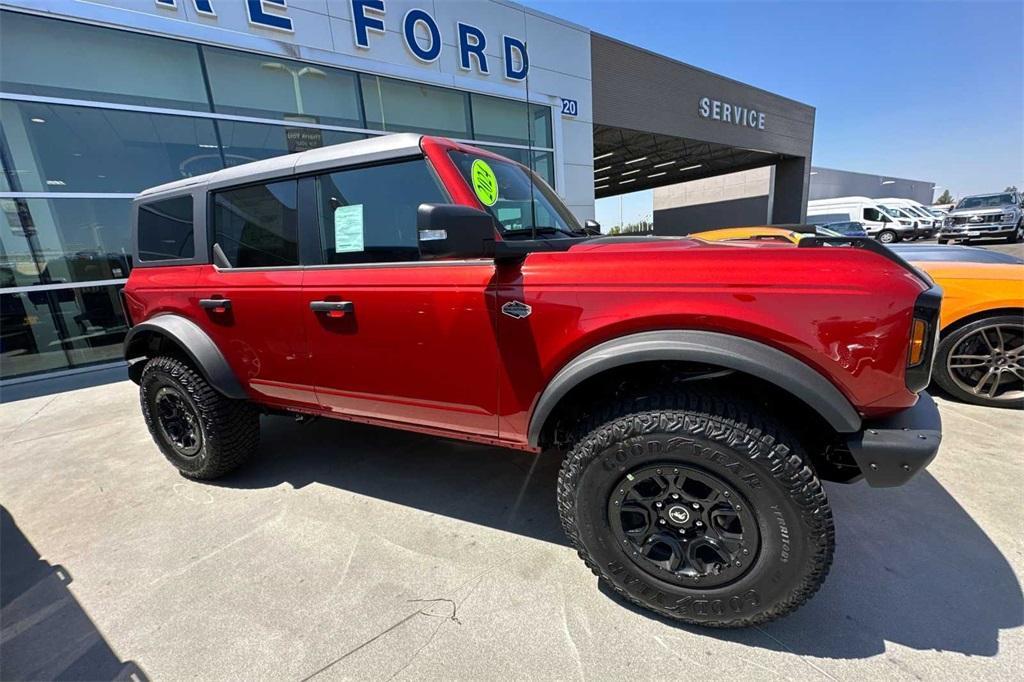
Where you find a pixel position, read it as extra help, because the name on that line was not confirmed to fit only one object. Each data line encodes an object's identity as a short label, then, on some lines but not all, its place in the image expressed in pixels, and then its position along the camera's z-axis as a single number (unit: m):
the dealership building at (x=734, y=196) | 30.52
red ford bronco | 1.46
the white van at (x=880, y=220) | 20.91
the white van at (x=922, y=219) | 21.77
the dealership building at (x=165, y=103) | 6.15
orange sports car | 3.32
